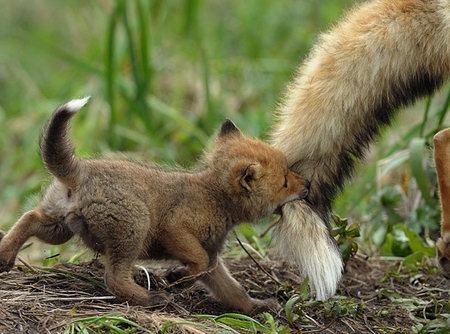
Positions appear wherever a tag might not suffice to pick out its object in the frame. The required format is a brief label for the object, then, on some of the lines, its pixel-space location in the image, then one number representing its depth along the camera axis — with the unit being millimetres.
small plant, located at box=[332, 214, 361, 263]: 10008
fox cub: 8344
